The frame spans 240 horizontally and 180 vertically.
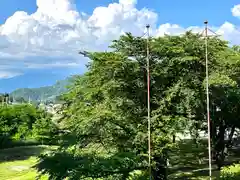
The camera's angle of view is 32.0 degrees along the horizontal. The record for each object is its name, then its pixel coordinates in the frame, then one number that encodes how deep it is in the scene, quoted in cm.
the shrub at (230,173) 2299
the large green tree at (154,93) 2478
